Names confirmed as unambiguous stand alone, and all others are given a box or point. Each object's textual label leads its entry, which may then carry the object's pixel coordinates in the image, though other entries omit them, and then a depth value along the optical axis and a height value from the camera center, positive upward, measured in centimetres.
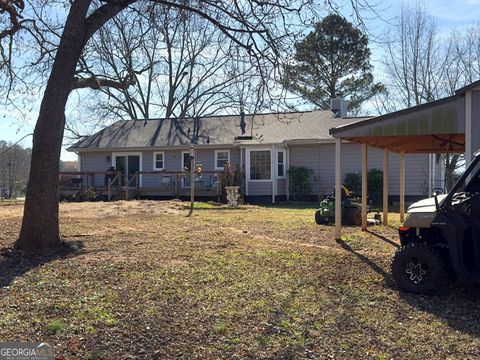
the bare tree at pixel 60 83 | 859 +171
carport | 796 +100
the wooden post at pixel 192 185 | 1879 -11
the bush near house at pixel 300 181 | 2359 +4
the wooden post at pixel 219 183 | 2316 -7
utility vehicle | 578 -72
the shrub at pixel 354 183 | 2232 -5
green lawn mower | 1352 -82
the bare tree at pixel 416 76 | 3061 +650
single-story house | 2305 +147
